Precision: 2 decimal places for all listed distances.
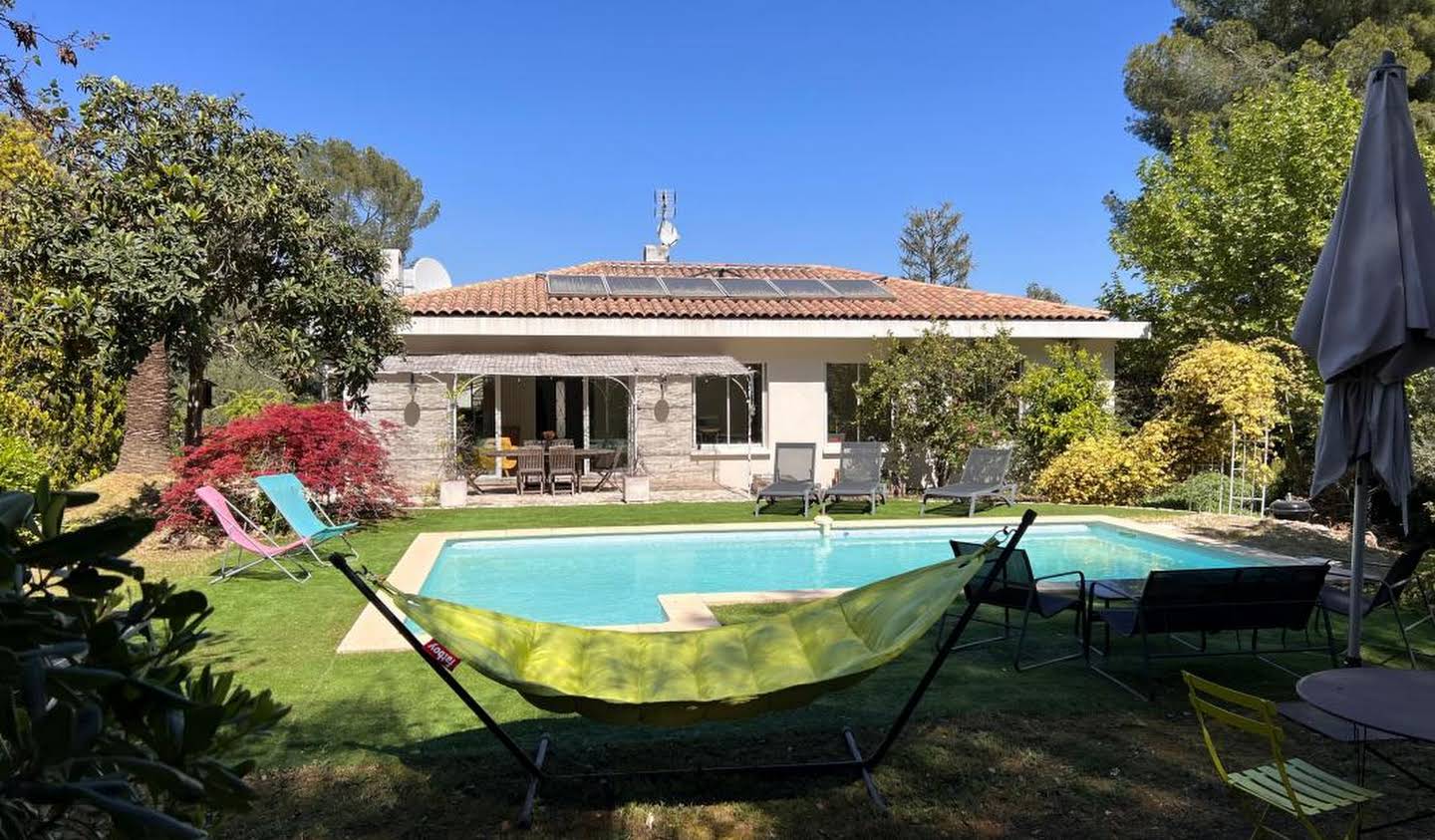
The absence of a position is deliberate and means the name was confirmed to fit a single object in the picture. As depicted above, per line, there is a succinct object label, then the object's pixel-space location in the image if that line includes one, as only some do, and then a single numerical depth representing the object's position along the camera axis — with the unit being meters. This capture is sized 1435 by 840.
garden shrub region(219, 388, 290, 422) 17.75
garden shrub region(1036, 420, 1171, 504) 16.70
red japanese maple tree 12.00
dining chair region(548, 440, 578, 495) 17.19
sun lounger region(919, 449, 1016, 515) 15.37
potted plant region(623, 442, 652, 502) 16.89
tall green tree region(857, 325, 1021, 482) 17.84
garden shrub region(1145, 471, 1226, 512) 15.74
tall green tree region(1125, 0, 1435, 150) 23.08
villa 17.69
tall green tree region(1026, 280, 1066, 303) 55.25
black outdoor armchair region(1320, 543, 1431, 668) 6.87
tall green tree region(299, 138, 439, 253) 42.38
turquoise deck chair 10.02
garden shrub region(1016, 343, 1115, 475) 17.56
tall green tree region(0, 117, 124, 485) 10.12
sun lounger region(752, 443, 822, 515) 16.77
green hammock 4.04
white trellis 15.46
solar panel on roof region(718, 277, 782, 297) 21.47
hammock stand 4.09
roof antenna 28.53
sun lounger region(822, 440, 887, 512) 16.36
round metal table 3.57
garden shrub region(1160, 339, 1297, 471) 15.62
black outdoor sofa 5.94
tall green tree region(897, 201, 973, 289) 51.81
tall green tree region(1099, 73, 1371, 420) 17.78
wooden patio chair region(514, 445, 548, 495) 17.33
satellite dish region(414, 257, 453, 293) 22.41
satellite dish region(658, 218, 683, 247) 28.74
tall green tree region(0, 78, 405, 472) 10.34
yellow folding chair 3.40
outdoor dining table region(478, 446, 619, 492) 17.78
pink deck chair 9.23
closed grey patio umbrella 5.21
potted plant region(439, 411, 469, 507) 16.34
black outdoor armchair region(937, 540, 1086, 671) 6.64
